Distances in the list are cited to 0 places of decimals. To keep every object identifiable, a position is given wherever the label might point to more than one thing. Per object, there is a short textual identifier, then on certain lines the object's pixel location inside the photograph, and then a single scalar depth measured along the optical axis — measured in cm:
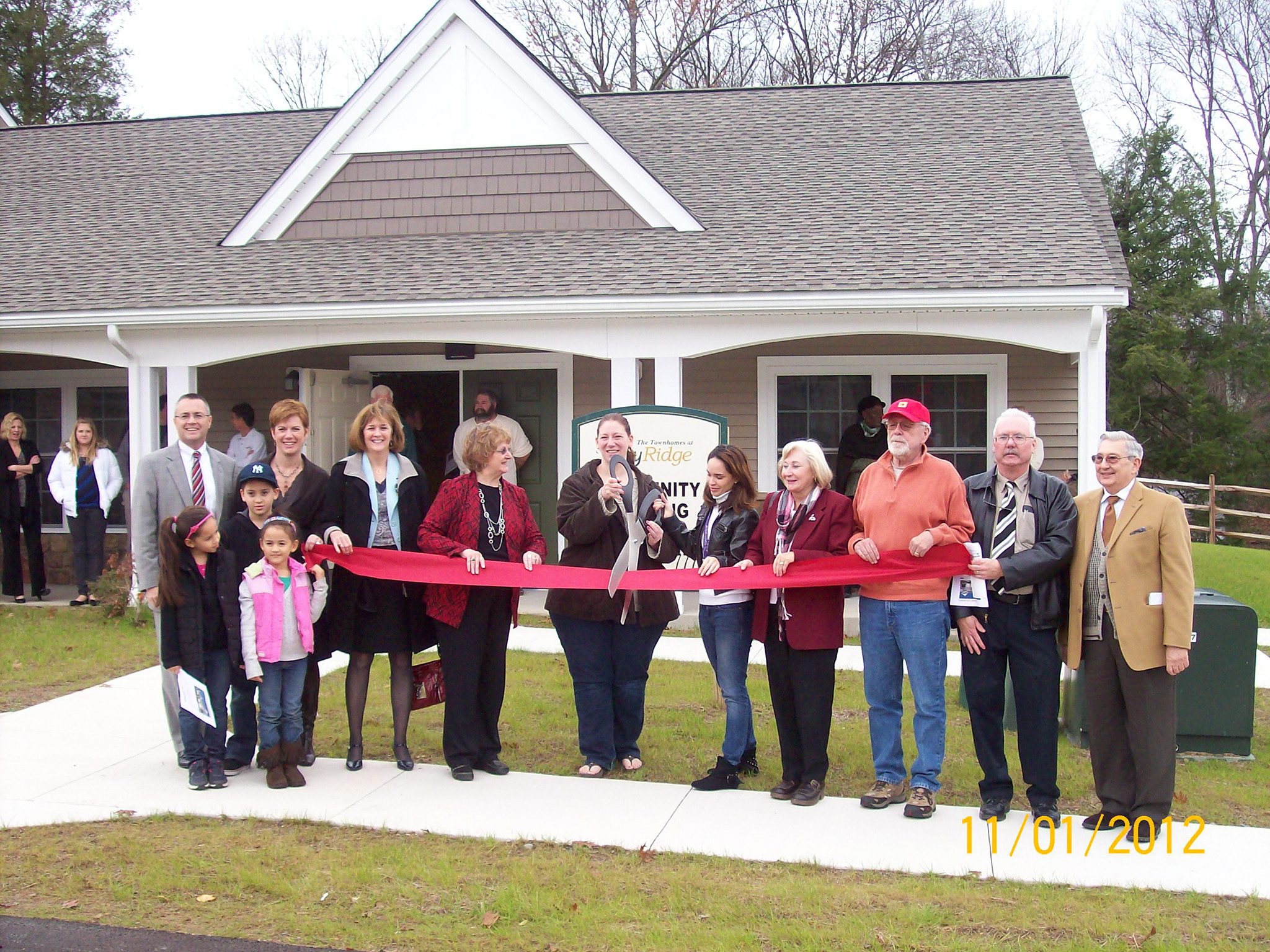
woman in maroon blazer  533
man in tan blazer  482
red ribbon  549
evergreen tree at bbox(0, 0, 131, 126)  2767
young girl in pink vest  559
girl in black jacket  554
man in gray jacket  580
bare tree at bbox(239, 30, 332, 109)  3525
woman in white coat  1085
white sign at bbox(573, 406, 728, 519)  879
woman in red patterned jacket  580
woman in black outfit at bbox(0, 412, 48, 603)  1105
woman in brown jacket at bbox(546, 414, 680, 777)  582
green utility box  622
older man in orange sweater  512
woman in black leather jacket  563
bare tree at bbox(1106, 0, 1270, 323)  2847
